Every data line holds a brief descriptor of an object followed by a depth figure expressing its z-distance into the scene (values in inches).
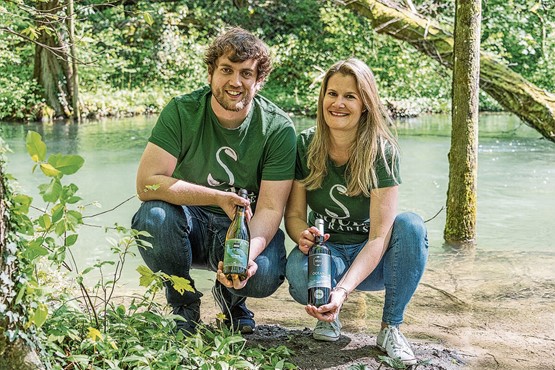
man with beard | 126.7
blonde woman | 124.4
